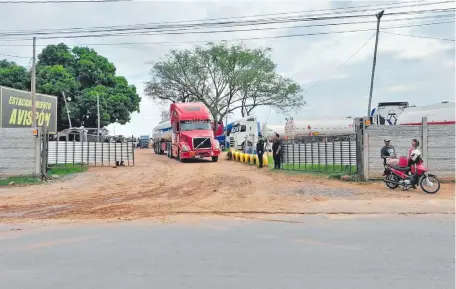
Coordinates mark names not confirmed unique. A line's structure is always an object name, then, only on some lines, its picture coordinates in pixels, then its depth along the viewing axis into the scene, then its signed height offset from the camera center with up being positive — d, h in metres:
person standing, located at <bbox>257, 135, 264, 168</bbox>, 23.17 -0.11
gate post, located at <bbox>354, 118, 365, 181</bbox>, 15.95 +0.01
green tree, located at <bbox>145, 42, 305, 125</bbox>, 52.25 +8.69
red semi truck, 29.55 +1.22
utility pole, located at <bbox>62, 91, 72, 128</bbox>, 44.45 +4.38
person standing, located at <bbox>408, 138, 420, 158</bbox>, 13.66 +0.11
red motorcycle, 13.48 -0.88
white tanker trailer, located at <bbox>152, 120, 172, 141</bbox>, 38.53 +1.87
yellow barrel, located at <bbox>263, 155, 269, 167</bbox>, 24.50 -0.75
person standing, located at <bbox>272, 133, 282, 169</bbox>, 21.95 -0.01
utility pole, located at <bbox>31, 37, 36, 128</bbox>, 20.92 +3.21
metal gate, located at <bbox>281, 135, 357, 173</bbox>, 18.11 -0.26
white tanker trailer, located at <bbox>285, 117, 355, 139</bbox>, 41.88 +2.13
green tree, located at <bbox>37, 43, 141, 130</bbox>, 45.03 +7.30
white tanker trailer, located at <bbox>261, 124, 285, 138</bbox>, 43.28 +2.01
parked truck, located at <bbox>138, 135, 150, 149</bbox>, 79.36 +1.44
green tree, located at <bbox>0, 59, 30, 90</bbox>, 44.72 +7.70
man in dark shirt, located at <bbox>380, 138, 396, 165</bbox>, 15.17 -0.14
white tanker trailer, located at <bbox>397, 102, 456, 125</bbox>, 23.37 +1.95
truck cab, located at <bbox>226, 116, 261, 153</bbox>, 42.25 +1.97
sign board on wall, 25.98 +2.76
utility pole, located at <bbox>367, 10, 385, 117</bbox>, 29.83 +5.19
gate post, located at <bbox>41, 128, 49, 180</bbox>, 18.14 -0.24
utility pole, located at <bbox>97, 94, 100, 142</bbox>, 43.83 +4.74
